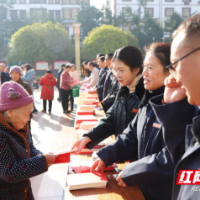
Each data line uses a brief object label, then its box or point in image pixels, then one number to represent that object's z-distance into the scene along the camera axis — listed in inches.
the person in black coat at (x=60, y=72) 370.9
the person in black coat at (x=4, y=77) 291.1
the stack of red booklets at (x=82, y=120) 112.8
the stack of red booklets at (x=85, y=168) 68.1
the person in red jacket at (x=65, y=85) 338.3
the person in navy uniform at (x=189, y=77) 33.6
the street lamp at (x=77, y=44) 639.8
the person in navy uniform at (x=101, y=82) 239.0
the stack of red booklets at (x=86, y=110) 137.9
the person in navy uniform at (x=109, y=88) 163.5
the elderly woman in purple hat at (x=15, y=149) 62.2
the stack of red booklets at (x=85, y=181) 59.9
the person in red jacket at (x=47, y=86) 337.9
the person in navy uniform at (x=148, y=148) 55.1
